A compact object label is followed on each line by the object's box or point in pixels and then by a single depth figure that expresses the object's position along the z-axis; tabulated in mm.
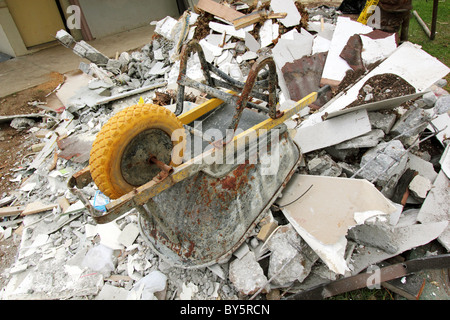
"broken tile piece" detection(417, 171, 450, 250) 2845
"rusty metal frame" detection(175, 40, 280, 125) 2260
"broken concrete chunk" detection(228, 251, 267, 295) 2477
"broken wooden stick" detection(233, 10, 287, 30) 5438
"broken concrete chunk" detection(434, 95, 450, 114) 3422
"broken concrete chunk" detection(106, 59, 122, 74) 6090
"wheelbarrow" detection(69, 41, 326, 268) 1878
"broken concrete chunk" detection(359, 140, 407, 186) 2955
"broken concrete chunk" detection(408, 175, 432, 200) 2990
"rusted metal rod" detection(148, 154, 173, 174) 1997
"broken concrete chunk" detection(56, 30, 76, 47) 5516
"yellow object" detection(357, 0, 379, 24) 5016
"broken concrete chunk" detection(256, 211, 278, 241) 2691
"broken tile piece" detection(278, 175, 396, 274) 2531
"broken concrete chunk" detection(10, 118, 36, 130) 5559
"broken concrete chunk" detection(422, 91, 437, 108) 3641
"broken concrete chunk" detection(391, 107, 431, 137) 3162
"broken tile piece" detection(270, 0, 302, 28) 5371
